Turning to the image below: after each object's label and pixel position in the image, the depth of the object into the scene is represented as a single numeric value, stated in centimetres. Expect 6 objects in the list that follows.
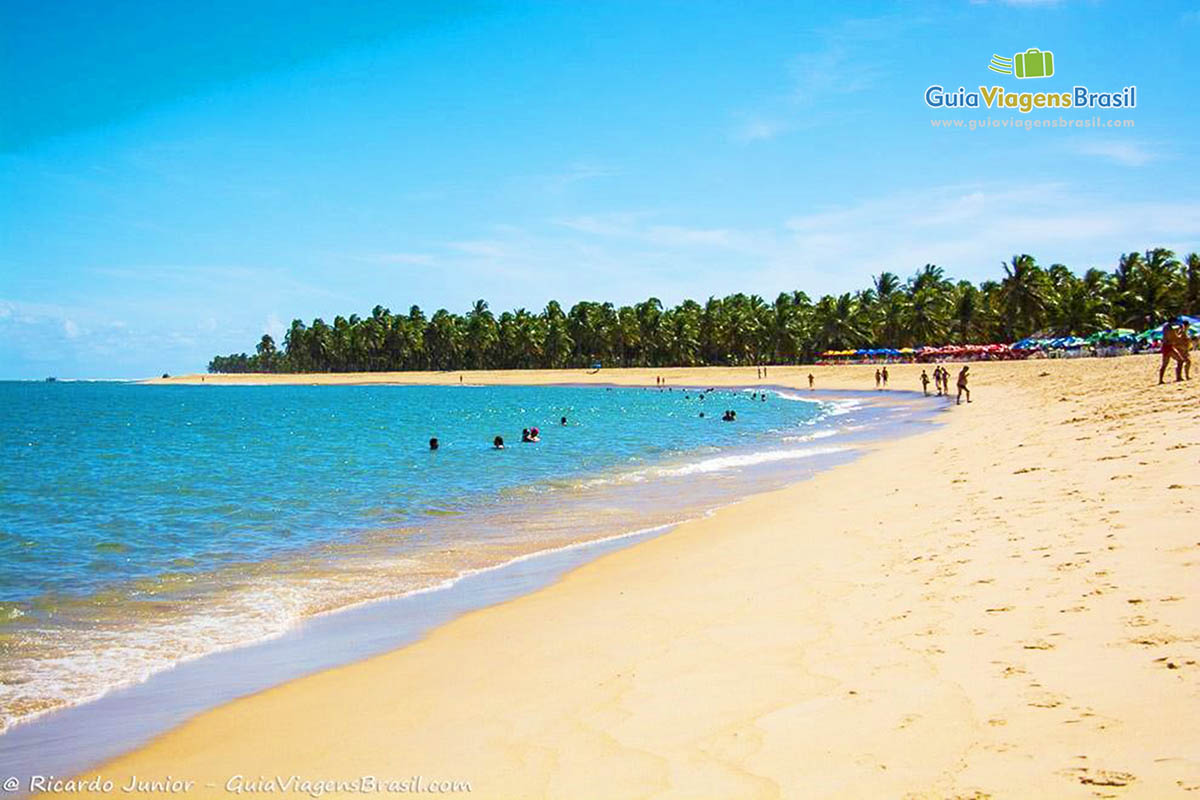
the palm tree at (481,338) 16125
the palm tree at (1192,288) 8319
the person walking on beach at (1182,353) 2752
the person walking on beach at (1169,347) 2736
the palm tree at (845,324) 11806
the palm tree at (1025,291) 9688
